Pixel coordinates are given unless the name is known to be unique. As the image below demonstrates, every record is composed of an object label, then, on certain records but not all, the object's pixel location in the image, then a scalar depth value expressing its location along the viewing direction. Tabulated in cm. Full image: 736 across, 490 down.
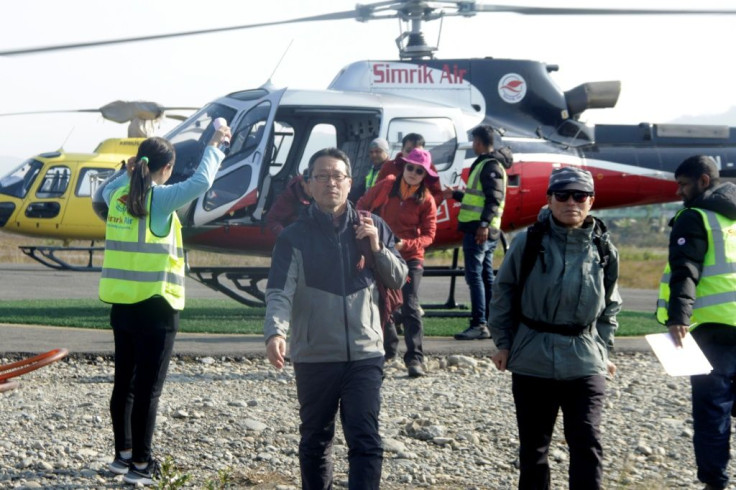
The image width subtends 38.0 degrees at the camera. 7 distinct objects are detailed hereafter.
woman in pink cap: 897
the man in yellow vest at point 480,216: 1082
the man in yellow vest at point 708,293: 553
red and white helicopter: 1223
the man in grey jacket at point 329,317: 479
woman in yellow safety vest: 571
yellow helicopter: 2055
